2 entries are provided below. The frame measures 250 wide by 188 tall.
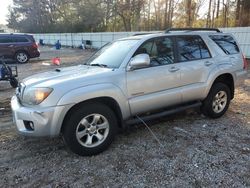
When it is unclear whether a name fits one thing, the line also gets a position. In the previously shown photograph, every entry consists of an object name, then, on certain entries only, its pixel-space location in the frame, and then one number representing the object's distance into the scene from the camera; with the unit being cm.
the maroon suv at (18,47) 1153
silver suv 263
